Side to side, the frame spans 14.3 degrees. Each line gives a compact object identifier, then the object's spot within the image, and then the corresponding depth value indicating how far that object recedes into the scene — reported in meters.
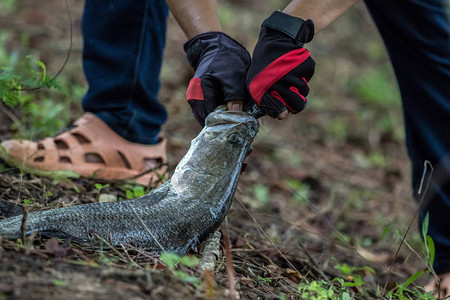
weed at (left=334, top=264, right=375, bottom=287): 2.85
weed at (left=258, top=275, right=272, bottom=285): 2.68
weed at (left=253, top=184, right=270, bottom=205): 3.36
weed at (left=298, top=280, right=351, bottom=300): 2.60
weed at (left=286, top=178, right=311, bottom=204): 3.50
